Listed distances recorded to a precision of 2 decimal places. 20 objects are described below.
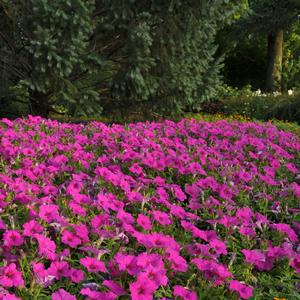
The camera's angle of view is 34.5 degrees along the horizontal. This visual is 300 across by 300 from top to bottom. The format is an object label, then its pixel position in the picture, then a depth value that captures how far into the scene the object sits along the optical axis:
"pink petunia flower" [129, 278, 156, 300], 1.67
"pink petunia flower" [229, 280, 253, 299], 1.88
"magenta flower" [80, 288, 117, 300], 1.66
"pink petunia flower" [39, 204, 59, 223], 2.21
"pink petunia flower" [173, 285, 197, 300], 1.77
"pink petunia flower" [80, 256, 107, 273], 1.84
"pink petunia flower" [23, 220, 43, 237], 2.05
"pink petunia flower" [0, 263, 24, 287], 1.69
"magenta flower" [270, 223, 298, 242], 2.55
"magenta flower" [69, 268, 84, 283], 1.82
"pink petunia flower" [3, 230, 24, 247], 1.98
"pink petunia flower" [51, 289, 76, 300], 1.62
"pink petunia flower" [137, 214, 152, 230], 2.31
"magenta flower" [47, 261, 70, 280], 1.84
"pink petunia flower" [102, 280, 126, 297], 1.72
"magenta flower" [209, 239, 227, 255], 2.17
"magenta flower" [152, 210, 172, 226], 2.43
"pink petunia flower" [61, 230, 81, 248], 2.06
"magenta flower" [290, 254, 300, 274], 2.25
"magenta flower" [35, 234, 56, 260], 1.91
